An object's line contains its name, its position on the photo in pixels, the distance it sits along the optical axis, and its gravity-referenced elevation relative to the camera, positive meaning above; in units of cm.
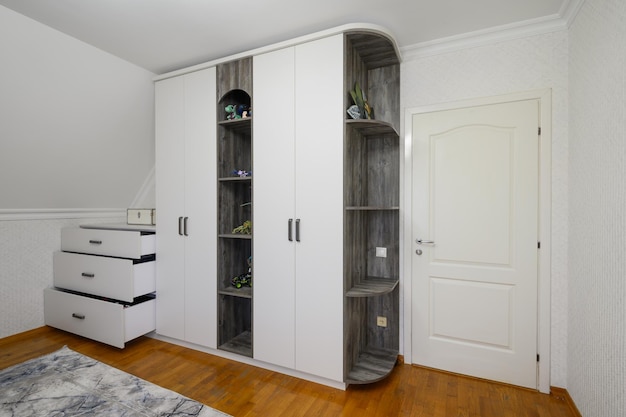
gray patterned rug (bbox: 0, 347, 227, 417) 182 -121
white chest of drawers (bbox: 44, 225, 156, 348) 260 -74
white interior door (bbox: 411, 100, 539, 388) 213 -26
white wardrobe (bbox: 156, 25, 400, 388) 208 -1
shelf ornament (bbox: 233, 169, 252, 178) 253 +27
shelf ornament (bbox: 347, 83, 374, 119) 209 +72
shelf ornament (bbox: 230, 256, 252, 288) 260 -65
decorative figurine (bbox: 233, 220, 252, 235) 257 -20
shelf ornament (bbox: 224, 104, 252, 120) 251 +80
